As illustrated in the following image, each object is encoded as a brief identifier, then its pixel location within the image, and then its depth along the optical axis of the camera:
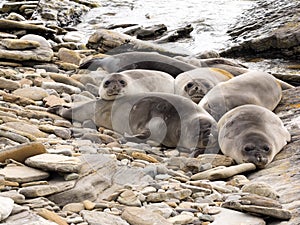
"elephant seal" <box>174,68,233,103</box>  13.43
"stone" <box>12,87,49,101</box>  12.72
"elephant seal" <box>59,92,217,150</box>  11.13
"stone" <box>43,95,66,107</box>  12.55
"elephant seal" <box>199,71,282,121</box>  12.47
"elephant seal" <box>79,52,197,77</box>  15.93
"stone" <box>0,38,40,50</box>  16.02
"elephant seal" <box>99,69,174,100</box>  12.47
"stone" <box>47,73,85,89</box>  14.53
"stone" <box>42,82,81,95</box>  13.72
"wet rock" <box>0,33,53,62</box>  15.42
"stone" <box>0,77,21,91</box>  12.84
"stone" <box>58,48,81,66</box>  17.82
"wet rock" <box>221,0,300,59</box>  21.08
